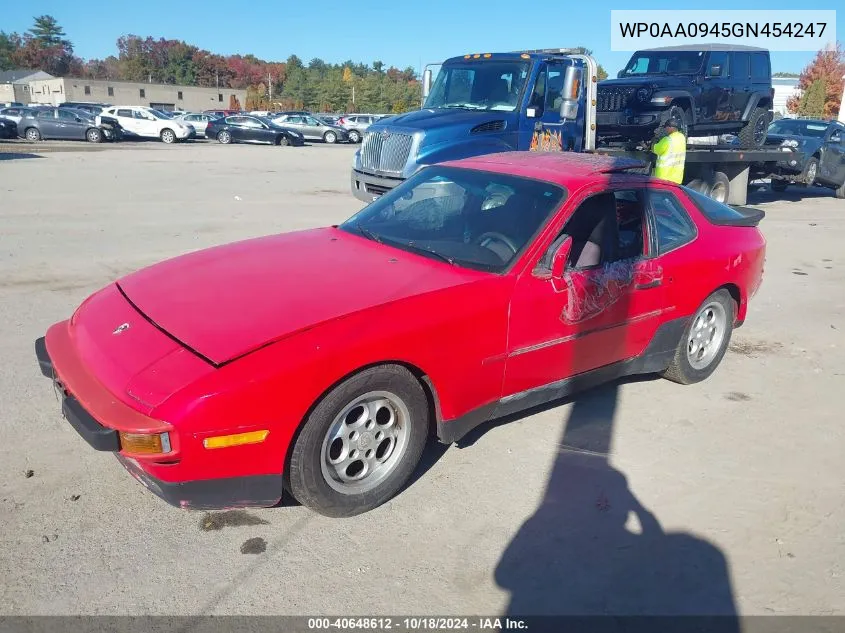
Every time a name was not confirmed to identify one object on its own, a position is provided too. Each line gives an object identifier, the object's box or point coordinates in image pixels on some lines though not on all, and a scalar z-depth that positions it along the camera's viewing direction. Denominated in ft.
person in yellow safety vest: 31.95
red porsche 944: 9.15
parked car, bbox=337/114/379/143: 132.46
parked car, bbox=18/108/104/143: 95.20
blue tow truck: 32.32
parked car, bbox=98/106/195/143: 105.29
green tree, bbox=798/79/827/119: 160.66
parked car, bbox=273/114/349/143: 129.29
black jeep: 38.58
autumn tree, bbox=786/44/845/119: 182.70
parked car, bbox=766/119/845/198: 49.93
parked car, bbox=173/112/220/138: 119.03
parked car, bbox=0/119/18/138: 92.32
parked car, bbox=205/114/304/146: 110.73
